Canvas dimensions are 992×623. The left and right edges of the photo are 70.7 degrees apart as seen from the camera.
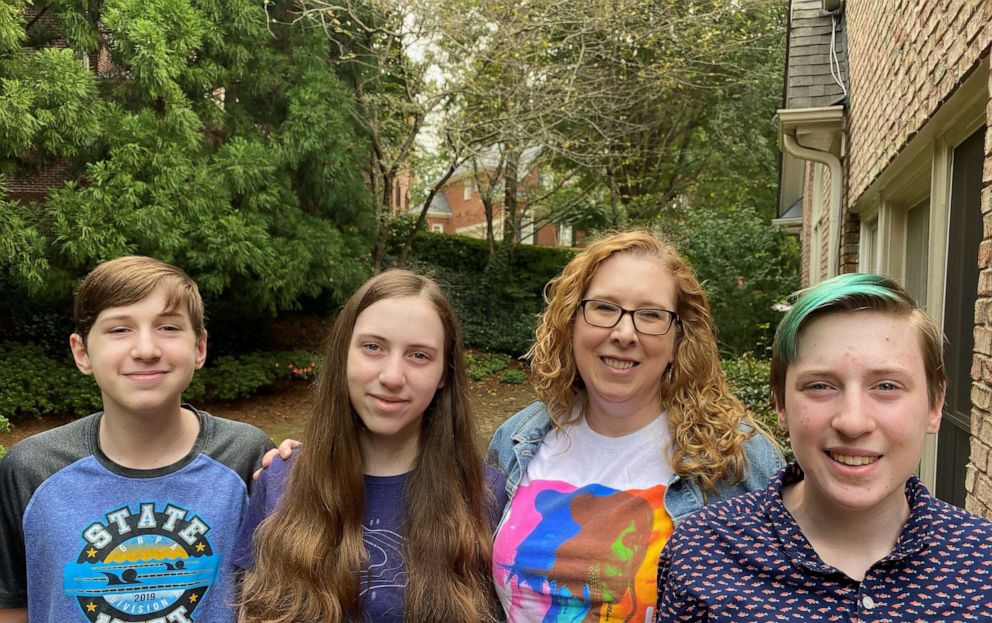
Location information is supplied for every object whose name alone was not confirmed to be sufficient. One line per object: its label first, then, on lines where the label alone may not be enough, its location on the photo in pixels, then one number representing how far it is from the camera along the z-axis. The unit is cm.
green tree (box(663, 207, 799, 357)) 1120
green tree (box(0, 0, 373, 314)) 845
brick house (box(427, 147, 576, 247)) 1511
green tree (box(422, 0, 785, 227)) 1123
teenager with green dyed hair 125
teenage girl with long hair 184
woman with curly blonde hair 179
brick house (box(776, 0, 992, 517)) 248
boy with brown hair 183
